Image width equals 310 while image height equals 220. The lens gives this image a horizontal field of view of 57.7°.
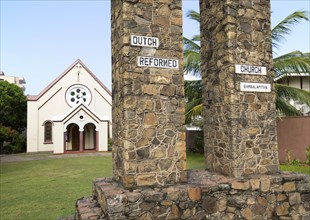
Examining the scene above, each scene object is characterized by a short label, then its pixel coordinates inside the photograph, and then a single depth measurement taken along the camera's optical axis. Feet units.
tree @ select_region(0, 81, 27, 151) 80.53
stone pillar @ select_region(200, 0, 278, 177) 18.33
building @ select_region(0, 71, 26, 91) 149.48
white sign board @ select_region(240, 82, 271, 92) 18.67
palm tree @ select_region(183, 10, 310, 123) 42.09
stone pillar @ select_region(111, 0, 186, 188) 15.64
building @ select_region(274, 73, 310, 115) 61.31
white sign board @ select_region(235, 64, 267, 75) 18.63
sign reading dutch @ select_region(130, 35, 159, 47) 16.03
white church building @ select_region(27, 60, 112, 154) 70.79
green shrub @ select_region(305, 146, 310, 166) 38.14
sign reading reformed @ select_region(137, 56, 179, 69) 16.11
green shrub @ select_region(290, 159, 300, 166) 39.71
